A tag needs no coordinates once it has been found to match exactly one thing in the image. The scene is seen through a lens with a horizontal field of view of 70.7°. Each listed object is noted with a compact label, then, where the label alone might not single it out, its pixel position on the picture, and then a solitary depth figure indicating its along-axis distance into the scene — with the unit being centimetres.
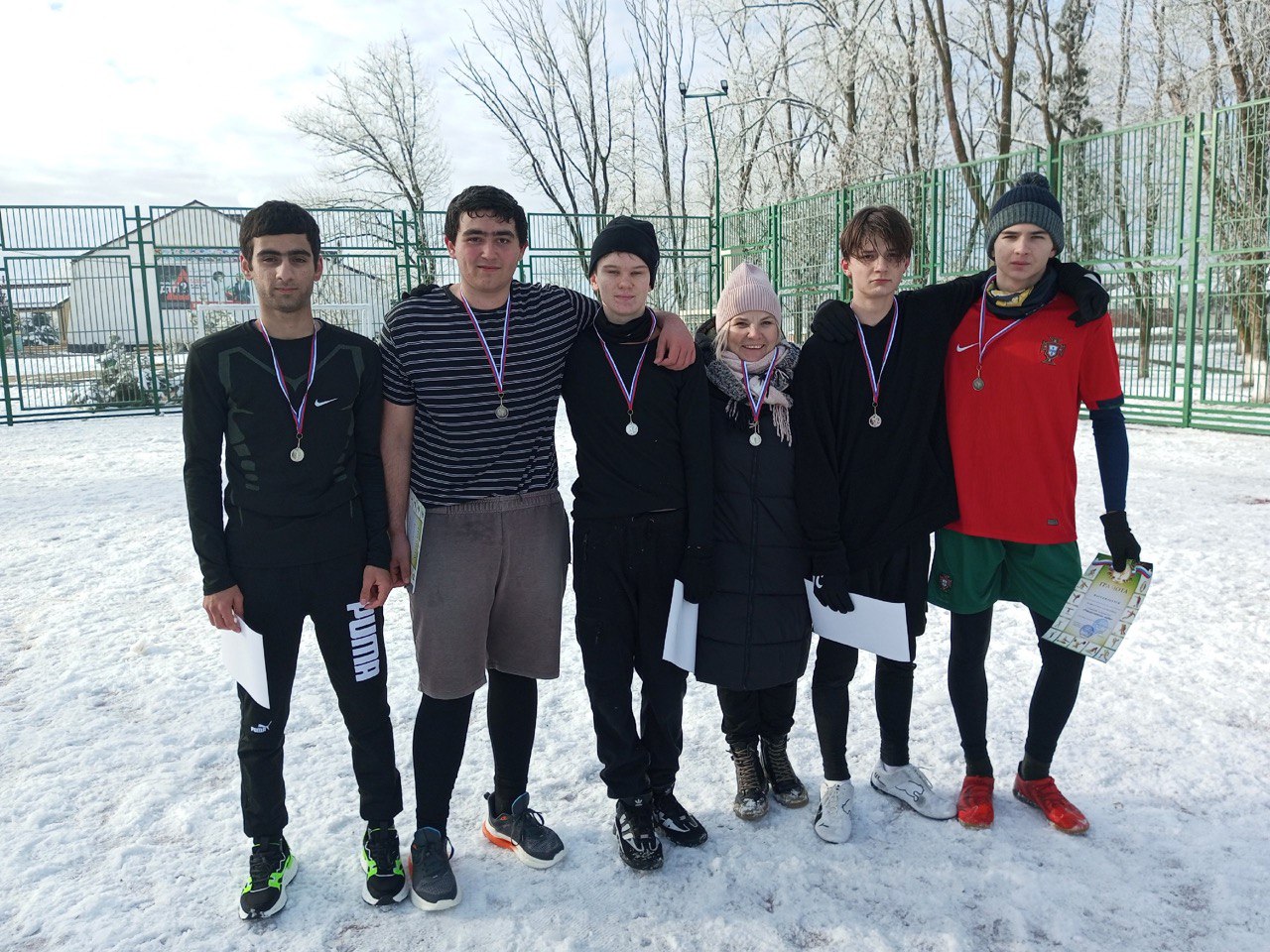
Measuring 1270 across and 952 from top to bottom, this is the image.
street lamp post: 2031
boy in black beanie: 279
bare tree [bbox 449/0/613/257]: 3188
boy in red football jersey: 286
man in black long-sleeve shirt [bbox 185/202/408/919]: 253
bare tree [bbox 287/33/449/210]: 3088
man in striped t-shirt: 268
